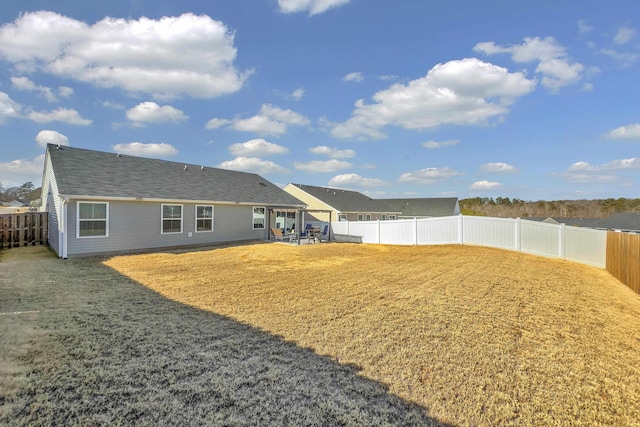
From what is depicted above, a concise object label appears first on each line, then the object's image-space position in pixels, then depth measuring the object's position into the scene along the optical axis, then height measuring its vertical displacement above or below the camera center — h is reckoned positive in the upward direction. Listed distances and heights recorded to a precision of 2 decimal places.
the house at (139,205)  11.91 +0.46
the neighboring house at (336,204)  29.03 +1.10
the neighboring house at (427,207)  40.97 +1.08
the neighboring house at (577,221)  42.28 -0.96
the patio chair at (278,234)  18.52 -1.23
